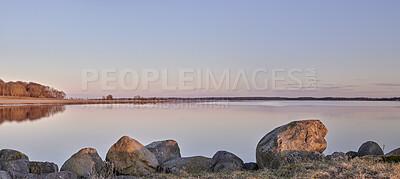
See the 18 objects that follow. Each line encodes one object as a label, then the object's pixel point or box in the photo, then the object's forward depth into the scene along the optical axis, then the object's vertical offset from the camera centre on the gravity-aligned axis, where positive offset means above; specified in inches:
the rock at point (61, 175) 333.1 -89.4
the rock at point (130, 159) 403.9 -86.4
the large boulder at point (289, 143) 409.1 -69.2
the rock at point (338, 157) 390.4 -83.8
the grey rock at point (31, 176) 346.0 -93.0
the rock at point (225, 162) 407.5 -95.7
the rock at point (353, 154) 510.0 -102.0
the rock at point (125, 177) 381.1 -103.6
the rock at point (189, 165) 415.9 -99.0
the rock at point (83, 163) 395.2 -92.1
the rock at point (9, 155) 428.8 -86.8
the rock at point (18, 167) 366.1 -89.2
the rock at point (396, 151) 462.0 -88.9
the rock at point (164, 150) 486.2 -90.8
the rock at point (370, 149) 483.8 -90.3
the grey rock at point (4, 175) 318.8 -84.9
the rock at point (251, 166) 455.5 -109.5
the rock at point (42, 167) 402.6 -97.6
